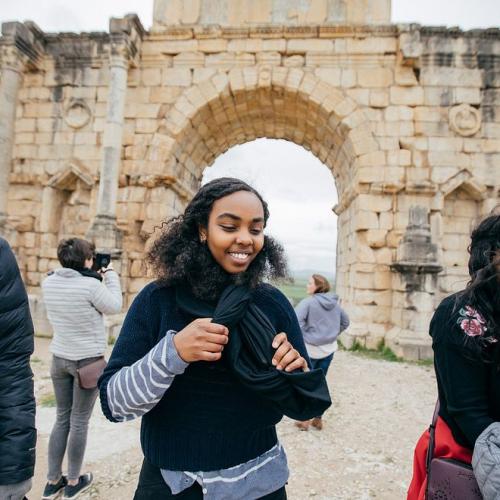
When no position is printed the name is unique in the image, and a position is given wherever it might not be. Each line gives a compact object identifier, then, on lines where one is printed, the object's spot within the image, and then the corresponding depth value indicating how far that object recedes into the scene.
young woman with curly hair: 1.17
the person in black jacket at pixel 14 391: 1.46
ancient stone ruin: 7.70
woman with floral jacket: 1.23
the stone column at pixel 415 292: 6.77
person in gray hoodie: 4.09
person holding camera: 2.63
